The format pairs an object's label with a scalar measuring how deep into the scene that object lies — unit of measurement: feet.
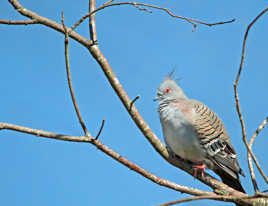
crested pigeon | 27.68
